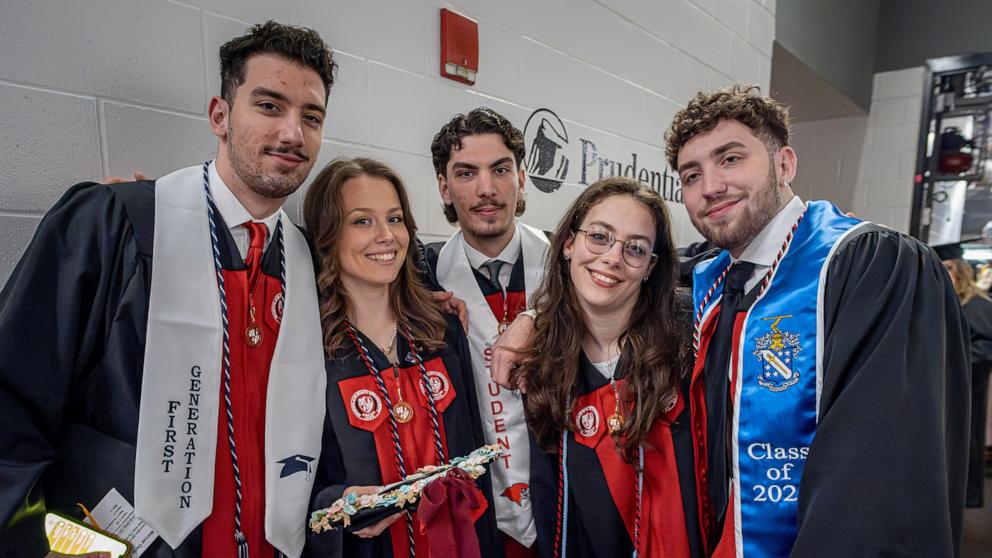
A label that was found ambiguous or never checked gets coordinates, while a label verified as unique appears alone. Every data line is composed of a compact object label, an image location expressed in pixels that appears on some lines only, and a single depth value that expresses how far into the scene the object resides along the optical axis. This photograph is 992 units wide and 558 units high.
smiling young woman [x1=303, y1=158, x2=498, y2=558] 1.20
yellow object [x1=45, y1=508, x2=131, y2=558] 0.89
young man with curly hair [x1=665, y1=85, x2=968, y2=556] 1.01
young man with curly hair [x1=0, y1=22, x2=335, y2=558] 0.90
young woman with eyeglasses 1.31
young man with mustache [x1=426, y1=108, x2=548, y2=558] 1.49
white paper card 0.93
